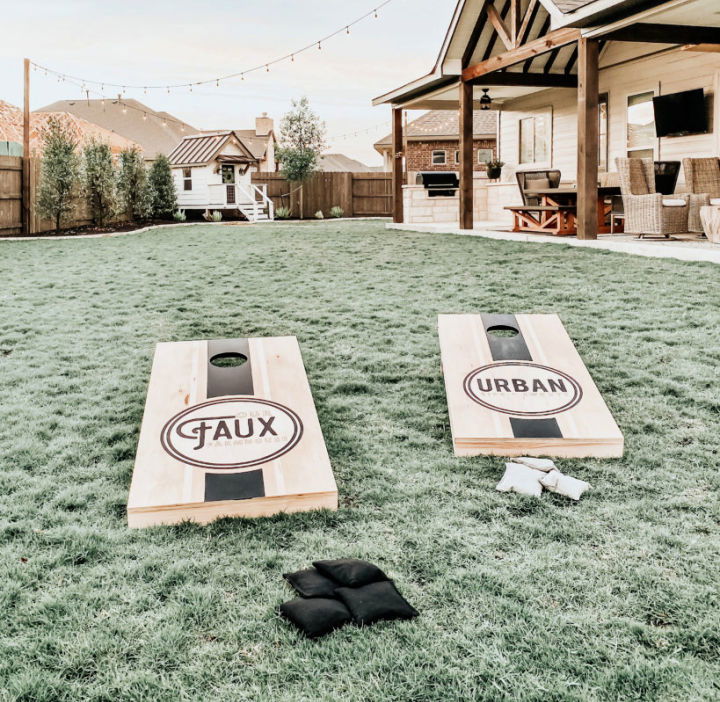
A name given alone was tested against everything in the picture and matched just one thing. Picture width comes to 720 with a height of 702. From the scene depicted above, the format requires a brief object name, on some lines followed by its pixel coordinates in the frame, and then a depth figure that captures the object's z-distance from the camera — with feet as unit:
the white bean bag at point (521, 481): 8.86
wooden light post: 52.90
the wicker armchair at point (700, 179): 31.48
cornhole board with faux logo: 8.21
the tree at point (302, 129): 96.37
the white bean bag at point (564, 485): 8.79
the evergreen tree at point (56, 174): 52.29
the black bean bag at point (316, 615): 6.06
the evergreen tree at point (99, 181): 54.90
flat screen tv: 35.22
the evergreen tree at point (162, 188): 69.21
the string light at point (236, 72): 50.62
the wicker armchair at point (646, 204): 29.63
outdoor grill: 47.98
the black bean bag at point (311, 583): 6.59
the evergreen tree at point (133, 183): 61.26
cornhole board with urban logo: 10.00
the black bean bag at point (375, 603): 6.22
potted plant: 51.55
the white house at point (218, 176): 82.33
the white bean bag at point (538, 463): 9.34
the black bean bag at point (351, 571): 6.71
